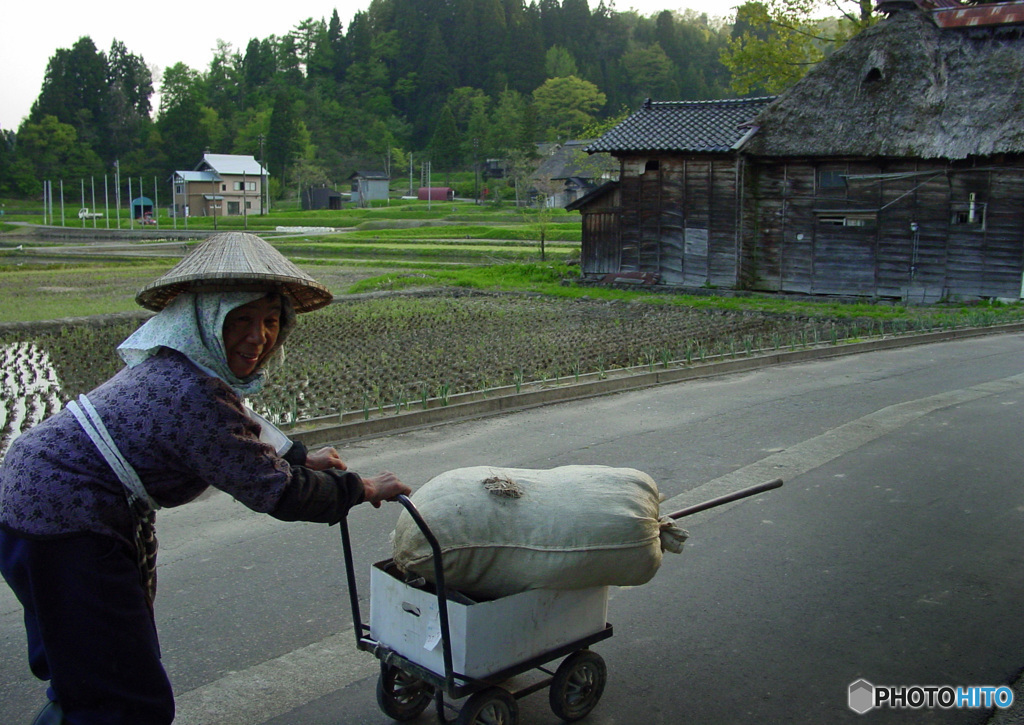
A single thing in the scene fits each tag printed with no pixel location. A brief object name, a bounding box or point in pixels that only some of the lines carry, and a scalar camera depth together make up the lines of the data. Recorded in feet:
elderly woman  8.18
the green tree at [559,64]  338.34
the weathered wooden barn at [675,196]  84.48
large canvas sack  10.57
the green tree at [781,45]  108.37
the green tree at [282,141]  267.59
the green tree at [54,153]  266.57
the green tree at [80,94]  299.79
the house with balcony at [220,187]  240.12
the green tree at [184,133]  283.79
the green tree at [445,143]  296.30
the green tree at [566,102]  286.05
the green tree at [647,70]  337.11
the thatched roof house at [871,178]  75.72
